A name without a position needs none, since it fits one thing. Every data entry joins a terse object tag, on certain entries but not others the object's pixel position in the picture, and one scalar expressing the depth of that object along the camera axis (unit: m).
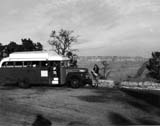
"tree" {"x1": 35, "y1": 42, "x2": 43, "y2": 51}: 47.22
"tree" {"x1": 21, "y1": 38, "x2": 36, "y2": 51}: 45.03
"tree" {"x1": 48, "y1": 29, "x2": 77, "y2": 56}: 51.47
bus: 21.42
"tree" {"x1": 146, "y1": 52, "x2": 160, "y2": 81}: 43.09
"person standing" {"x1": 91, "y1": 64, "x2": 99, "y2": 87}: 24.85
